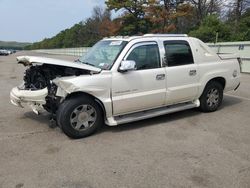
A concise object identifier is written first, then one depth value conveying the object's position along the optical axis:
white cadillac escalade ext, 3.48
